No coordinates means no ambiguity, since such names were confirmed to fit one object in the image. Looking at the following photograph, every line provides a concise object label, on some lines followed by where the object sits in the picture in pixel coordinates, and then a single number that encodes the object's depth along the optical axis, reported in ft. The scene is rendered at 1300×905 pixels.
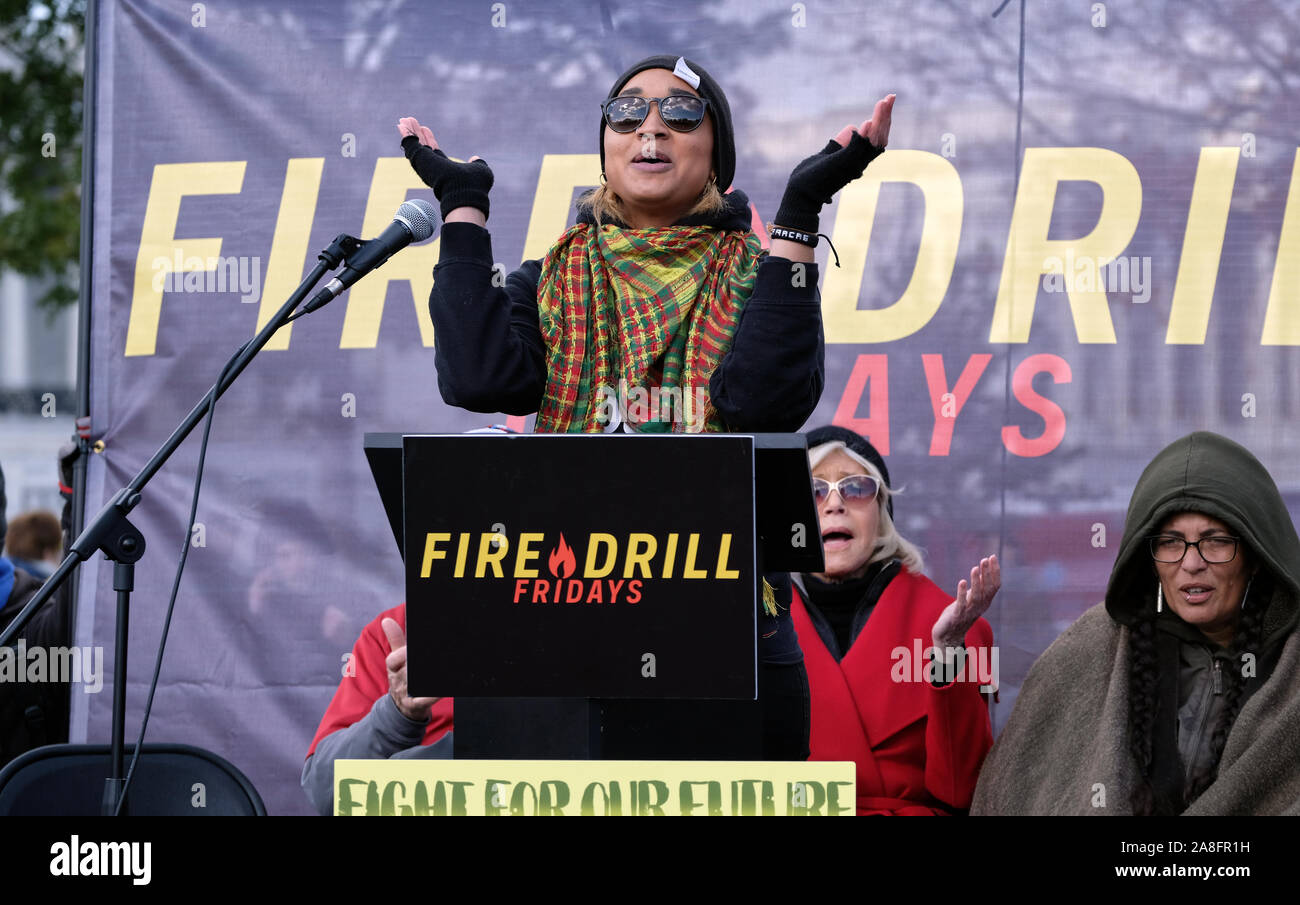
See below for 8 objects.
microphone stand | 8.00
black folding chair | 9.58
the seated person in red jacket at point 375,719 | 9.62
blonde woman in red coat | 11.44
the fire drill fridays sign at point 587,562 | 6.72
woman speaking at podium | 7.76
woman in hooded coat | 9.75
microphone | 8.00
